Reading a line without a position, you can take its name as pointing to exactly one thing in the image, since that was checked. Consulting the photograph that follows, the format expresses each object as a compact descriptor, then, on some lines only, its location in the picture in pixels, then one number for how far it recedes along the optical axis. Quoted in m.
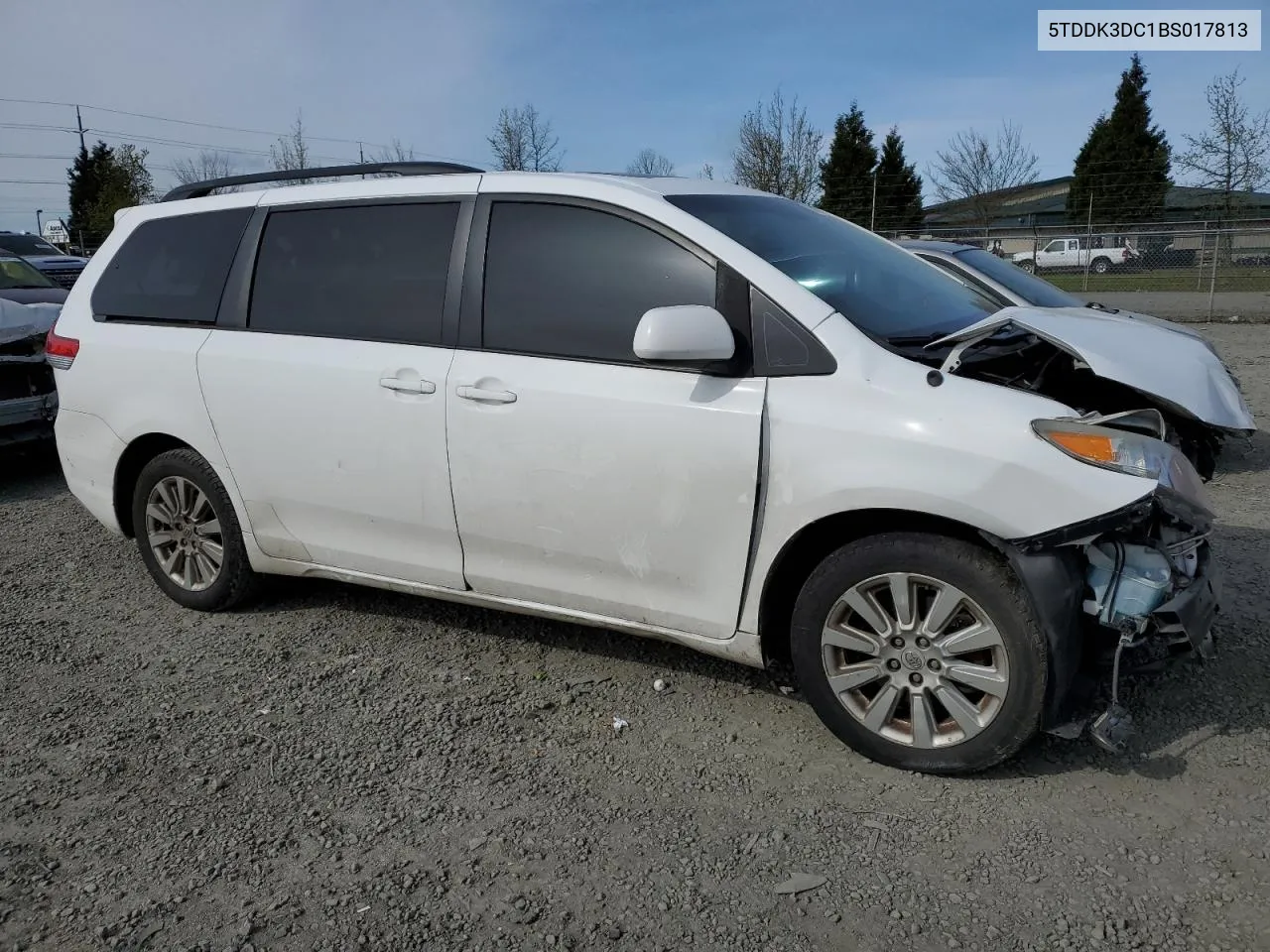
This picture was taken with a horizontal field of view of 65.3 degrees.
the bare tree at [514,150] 31.48
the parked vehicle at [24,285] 9.23
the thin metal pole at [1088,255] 22.38
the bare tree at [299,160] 36.72
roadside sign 35.09
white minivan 2.88
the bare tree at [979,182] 40.03
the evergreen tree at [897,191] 38.62
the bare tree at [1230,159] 28.19
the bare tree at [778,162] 32.00
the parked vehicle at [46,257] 15.49
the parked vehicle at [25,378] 7.21
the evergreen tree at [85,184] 44.34
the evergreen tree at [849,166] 39.94
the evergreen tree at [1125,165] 37.16
